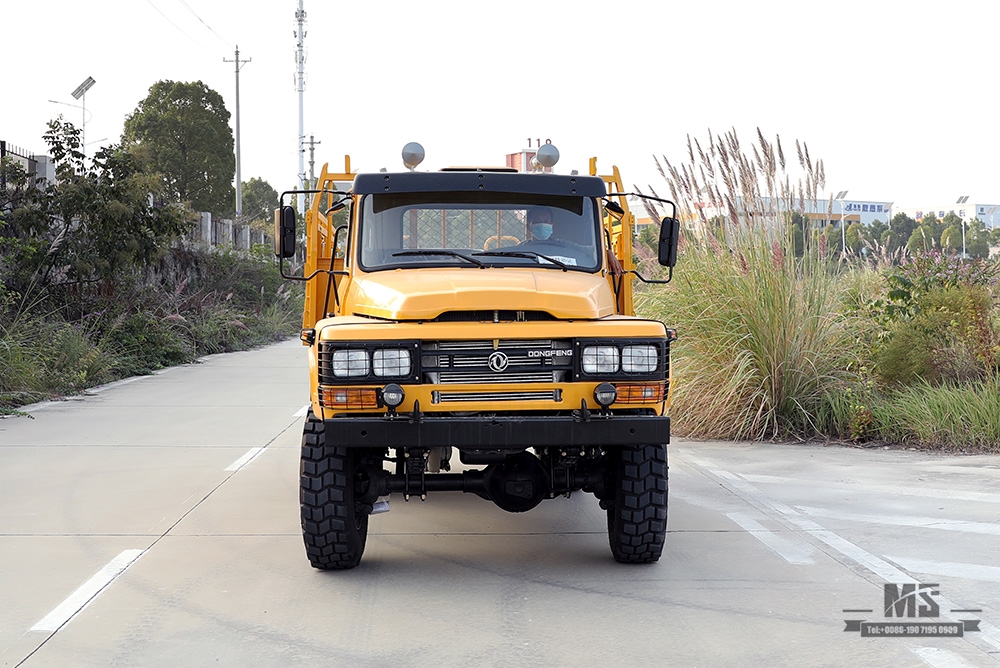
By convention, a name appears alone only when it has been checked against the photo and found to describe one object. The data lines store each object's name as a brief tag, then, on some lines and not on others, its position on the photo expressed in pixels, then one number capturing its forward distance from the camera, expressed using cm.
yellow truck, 598
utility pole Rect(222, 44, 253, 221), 5247
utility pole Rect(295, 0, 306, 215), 6188
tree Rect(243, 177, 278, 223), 7181
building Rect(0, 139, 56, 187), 1858
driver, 736
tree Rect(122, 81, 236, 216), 5216
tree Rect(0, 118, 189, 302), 1798
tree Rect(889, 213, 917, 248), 5352
